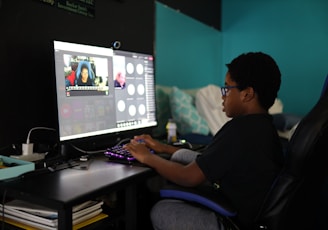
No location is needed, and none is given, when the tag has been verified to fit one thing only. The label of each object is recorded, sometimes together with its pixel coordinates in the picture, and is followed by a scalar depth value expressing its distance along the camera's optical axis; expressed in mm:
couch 2363
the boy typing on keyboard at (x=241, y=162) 1155
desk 919
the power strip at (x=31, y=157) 1302
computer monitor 1322
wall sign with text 1563
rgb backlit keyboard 1363
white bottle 1984
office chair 1015
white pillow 2526
